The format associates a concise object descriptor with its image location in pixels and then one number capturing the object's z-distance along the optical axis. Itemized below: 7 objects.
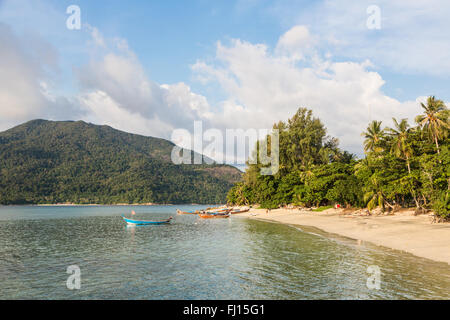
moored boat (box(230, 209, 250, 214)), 92.63
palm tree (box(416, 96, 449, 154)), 44.56
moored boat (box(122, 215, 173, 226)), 56.74
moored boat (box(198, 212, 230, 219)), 79.83
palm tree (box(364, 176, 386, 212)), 50.64
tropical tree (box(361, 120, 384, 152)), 57.69
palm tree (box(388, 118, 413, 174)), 47.59
